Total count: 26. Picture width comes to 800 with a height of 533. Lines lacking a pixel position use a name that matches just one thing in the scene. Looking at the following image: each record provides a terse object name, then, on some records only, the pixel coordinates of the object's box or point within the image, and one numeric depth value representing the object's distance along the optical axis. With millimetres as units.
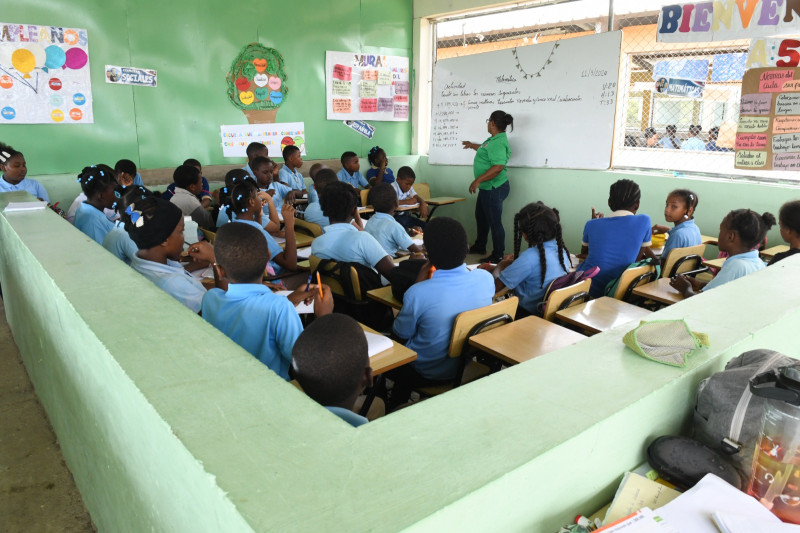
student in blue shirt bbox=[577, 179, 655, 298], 3391
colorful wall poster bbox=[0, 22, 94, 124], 4621
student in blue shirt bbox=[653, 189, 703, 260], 3592
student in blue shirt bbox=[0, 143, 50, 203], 4117
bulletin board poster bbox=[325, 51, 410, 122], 6598
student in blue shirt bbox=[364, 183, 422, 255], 3646
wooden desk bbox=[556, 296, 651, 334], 2395
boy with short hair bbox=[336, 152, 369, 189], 6137
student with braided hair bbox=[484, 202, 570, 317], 2861
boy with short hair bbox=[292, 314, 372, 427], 1322
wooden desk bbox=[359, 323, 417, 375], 1904
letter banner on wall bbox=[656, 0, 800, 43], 4060
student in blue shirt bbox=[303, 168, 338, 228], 4512
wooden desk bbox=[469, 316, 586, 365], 2057
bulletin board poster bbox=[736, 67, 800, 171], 4125
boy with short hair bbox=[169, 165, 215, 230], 4438
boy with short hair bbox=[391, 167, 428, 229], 5926
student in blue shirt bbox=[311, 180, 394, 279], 3072
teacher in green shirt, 5746
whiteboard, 5254
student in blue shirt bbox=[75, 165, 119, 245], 3283
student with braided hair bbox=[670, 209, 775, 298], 2566
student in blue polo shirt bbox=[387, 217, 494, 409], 2307
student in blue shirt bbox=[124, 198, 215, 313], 2182
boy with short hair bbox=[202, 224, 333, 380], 1774
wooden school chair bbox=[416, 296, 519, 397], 2213
